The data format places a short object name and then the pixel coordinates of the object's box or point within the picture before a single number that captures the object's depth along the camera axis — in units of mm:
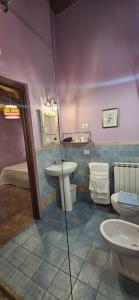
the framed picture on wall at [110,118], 2121
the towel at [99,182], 2185
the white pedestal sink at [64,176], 2125
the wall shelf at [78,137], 2401
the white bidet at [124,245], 1152
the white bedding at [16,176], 3396
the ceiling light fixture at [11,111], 2941
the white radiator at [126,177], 2037
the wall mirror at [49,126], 2185
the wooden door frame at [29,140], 1848
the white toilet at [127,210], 1657
